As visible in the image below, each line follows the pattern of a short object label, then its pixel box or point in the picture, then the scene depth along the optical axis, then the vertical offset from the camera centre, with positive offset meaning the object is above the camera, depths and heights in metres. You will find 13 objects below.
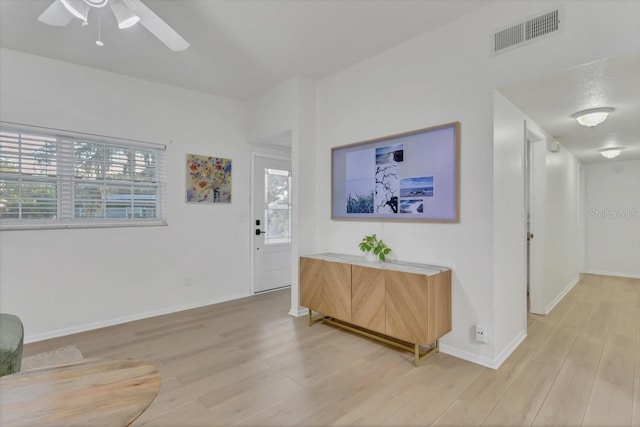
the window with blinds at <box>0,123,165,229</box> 3.02 +0.36
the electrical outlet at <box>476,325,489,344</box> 2.46 -0.93
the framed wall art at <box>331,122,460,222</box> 2.68 +0.36
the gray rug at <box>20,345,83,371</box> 2.61 -1.21
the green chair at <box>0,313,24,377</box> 1.84 -0.78
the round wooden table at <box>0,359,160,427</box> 0.99 -0.62
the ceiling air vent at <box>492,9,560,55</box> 2.14 +1.29
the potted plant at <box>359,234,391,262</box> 3.06 -0.33
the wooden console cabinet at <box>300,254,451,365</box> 2.46 -0.72
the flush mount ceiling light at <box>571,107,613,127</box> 2.72 +0.85
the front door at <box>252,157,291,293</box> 4.68 -0.14
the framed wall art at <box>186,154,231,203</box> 4.07 +0.46
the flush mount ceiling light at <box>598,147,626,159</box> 3.77 +0.74
